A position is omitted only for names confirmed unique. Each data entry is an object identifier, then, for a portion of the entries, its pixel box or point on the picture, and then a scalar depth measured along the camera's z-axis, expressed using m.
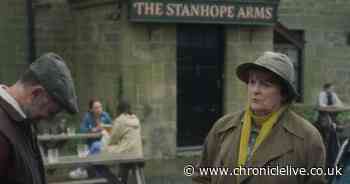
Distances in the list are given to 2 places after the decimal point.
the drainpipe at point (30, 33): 12.72
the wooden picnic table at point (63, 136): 9.16
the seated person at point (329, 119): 8.28
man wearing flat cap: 2.81
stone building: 11.20
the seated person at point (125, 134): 9.16
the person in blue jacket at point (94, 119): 10.50
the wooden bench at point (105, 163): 8.33
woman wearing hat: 3.61
